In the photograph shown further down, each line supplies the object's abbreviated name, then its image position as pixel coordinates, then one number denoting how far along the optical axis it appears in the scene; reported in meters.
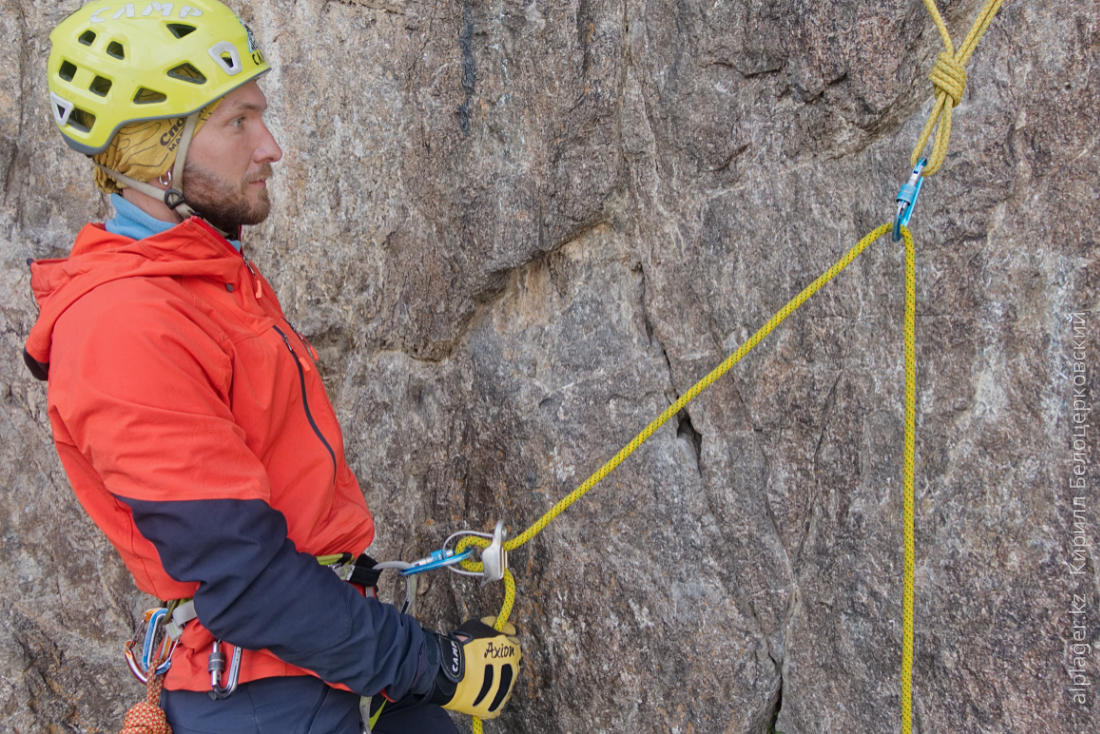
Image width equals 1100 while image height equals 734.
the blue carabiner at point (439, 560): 2.82
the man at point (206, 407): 1.98
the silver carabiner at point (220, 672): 2.27
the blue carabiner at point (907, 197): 2.41
